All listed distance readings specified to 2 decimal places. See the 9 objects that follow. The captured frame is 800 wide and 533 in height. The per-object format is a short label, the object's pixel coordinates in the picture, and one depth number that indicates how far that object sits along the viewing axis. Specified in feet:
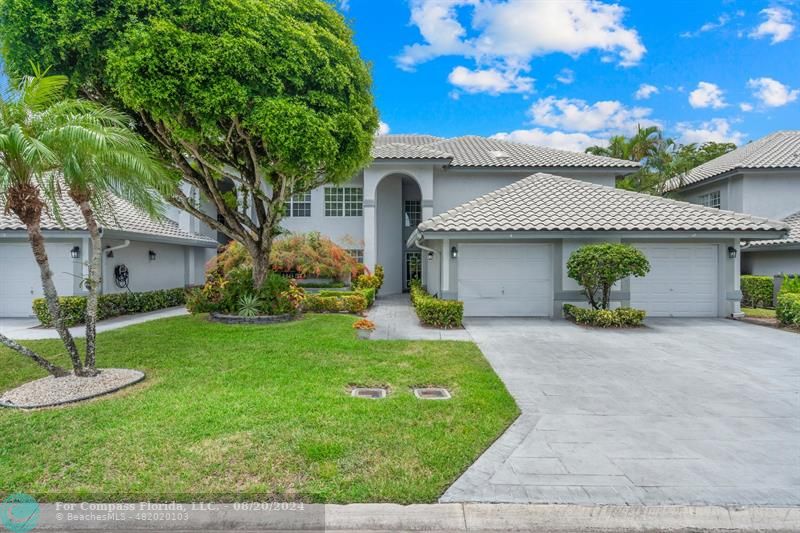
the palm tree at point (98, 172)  16.06
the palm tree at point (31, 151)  15.16
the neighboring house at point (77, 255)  39.17
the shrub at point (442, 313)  35.09
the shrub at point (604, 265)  33.65
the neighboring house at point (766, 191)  51.83
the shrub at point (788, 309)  33.55
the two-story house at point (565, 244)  37.50
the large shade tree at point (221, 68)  24.34
